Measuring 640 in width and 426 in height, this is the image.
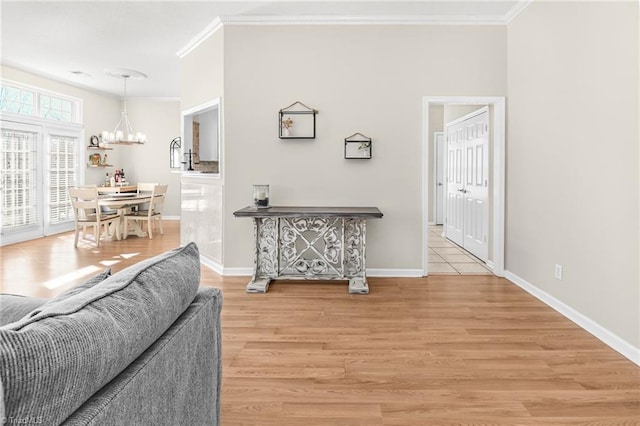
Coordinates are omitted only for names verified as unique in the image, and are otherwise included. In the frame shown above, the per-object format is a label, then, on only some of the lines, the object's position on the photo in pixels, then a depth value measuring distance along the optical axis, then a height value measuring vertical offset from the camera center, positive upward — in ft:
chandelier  24.16 +6.03
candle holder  15.37 +0.08
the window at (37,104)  23.39 +5.45
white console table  15.01 -1.68
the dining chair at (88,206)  22.65 -0.38
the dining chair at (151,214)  25.23 -0.89
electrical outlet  12.19 -2.02
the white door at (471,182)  18.19 +0.71
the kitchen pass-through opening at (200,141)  19.79 +2.65
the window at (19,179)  23.20 +1.05
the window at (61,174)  26.61 +1.52
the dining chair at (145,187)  28.13 +0.73
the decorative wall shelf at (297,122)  16.11 +2.77
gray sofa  2.51 -1.11
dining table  23.61 -0.19
